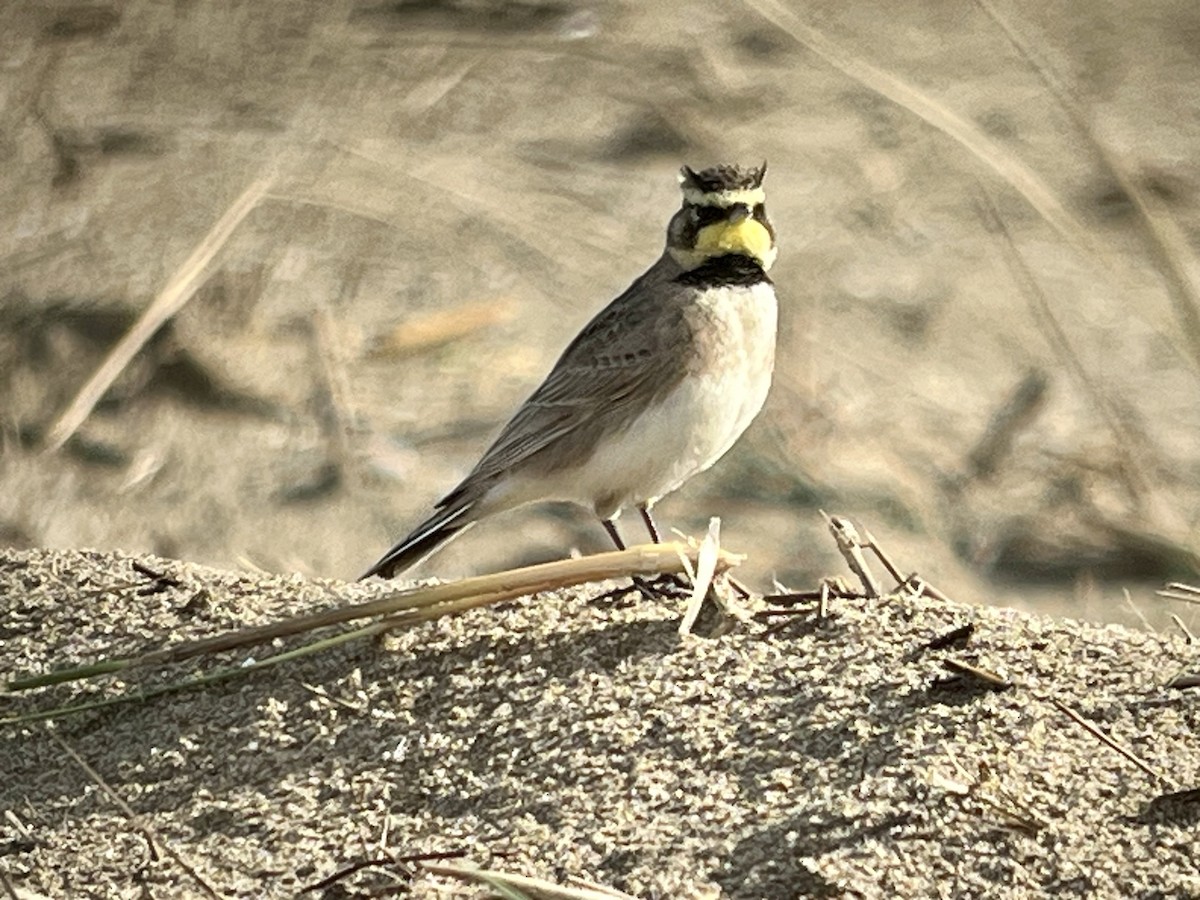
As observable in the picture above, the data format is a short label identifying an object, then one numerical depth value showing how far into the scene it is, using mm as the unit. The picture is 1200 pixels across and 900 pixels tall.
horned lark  9203
